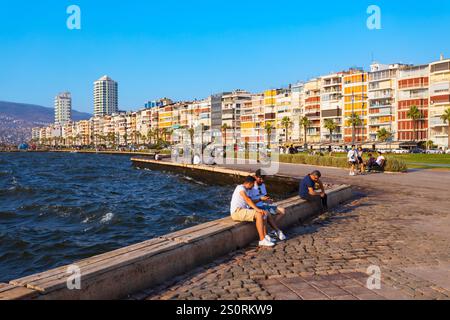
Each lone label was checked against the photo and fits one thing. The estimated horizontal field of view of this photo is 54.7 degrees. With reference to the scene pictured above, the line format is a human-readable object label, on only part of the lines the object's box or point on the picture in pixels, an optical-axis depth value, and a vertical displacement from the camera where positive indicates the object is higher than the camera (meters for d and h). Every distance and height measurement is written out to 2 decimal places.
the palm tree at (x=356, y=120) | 99.18 +4.42
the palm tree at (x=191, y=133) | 150.62 +3.06
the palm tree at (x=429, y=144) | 83.69 -1.08
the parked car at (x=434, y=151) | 76.97 -2.25
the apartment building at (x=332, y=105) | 107.44 +8.84
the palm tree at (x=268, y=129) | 120.88 +3.30
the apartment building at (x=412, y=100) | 87.81 +7.92
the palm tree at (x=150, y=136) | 180.88 +2.69
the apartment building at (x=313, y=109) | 115.44 +8.48
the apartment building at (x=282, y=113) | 126.22 +8.26
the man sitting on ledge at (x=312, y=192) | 11.66 -1.39
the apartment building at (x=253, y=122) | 136.25 +6.24
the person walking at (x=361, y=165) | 26.04 -1.55
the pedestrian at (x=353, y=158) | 25.36 -1.09
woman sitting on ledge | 8.20 -1.39
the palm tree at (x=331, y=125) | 102.25 +3.44
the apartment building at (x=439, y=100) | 82.25 +7.41
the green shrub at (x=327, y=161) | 26.09 -1.62
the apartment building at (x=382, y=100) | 95.46 +8.70
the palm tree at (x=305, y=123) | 110.32 +4.33
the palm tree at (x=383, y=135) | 91.44 +0.86
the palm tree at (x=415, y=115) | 84.75 +4.62
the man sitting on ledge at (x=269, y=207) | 9.23 -1.45
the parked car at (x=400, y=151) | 82.12 -2.28
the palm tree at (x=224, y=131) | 144.48 +3.51
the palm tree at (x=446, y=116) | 77.62 +3.93
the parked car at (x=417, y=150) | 77.06 -2.08
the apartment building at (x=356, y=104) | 102.12 +8.54
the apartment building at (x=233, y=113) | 150.00 +9.71
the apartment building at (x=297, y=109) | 122.69 +9.04
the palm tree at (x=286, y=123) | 117.96 +4.77
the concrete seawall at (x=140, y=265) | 4.75 -1.58
